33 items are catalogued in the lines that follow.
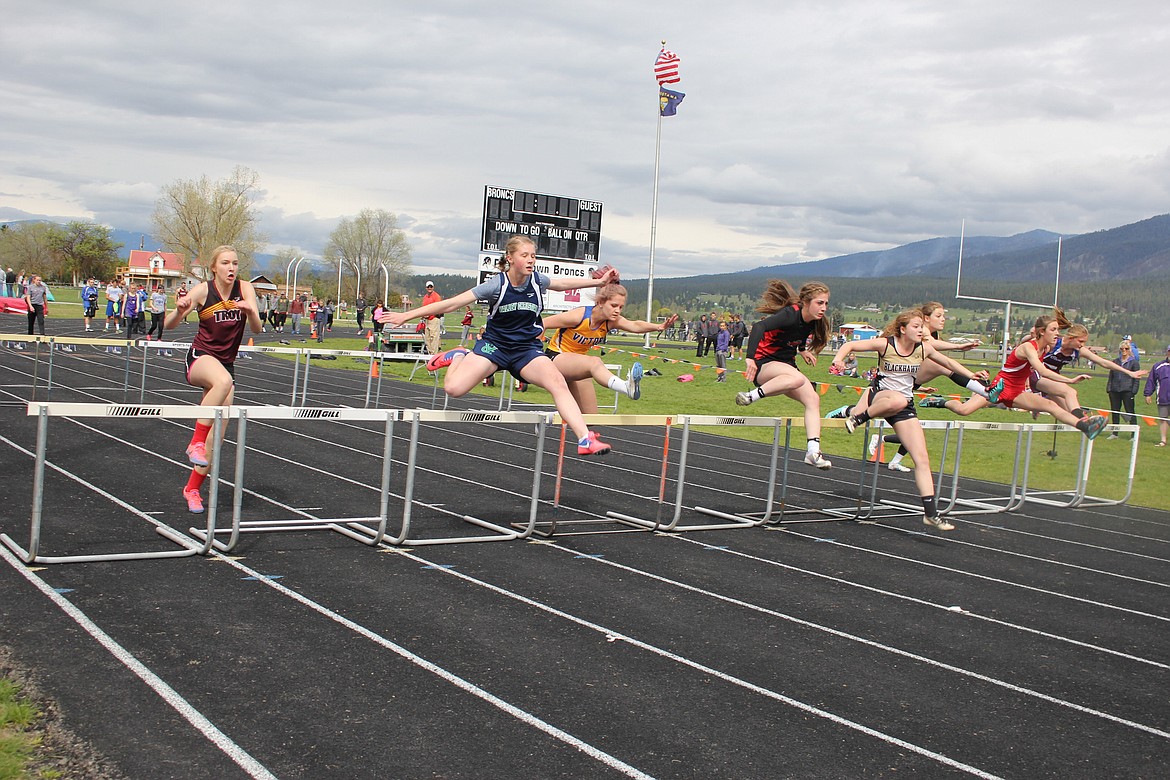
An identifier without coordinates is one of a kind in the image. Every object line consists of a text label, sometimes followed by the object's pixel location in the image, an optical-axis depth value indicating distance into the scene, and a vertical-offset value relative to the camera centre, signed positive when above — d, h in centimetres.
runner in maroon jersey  700 -16
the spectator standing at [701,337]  3603 +37
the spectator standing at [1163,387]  1748 +1
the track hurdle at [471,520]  681 -122
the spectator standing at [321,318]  3581 -21
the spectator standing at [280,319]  4366 -42
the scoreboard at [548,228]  2923 +318
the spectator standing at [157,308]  2683 -25
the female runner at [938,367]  905 +1
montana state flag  3597 +889
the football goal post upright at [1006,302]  3606 +281
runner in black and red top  816 +9
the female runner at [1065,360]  1065 +22
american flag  3444 +964
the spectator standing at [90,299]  3359 -21
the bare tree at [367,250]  10294 +707
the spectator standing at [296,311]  4031 -2
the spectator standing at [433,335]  2330 -28
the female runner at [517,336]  708 -5
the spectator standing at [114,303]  3272 -28
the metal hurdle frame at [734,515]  823 -142
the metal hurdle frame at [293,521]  625 -136
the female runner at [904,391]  884 -24
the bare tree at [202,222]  7562 +618
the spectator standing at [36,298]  2328 -25
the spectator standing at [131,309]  2753 -36
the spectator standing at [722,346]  3048 +8
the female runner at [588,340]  772 -3
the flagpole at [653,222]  3869 +483
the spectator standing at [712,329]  3512 +69
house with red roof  11494 +395
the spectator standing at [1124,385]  1758 +0
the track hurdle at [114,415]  554 -102
